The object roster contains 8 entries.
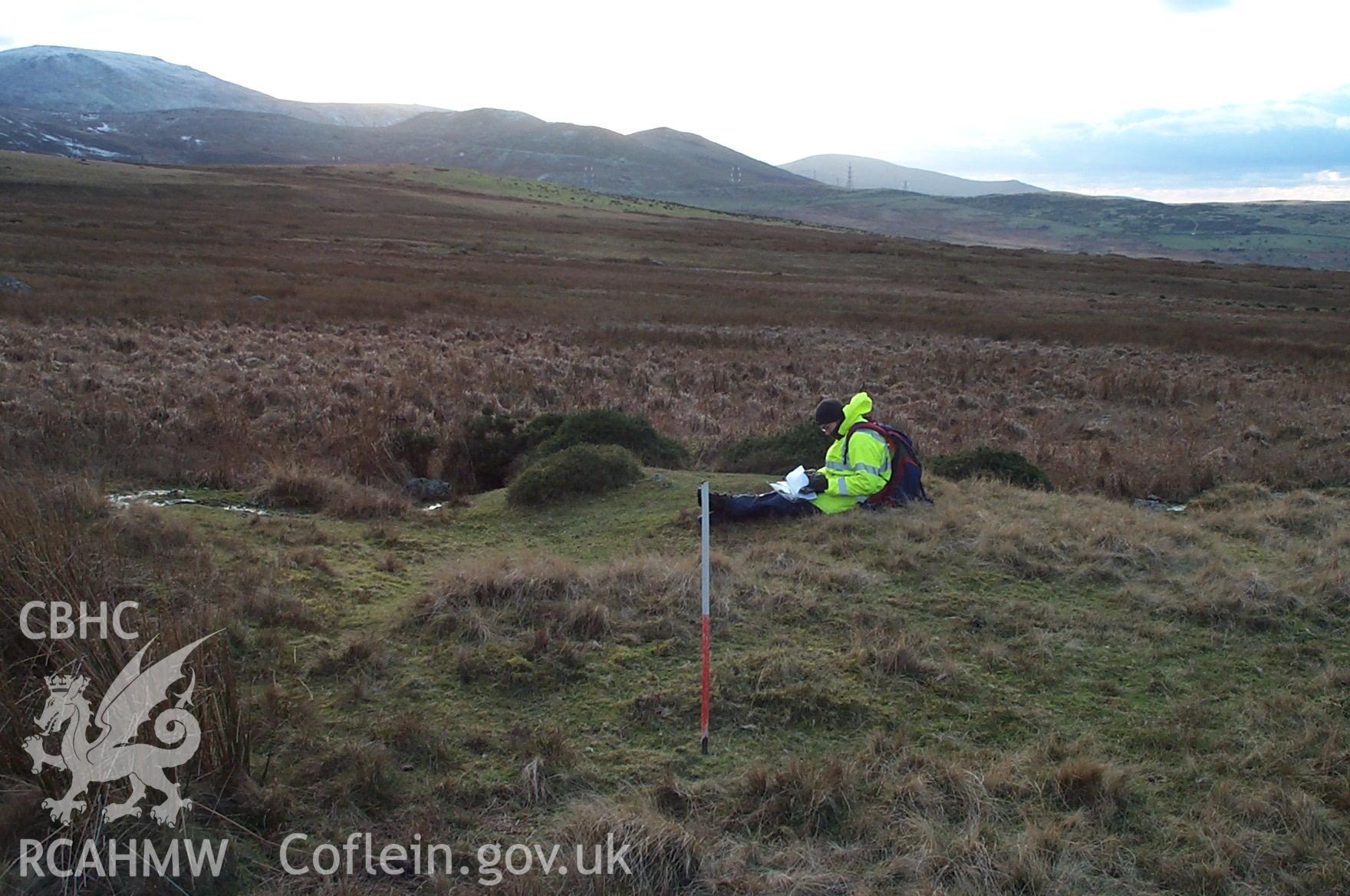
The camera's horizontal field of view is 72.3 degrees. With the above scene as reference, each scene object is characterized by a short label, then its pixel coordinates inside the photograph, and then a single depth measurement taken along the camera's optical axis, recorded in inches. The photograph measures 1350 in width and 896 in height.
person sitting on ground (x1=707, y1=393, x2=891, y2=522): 333.4
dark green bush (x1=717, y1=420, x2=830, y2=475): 439.5
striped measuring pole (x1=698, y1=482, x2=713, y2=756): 186.7
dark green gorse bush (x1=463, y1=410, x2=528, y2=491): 459.5
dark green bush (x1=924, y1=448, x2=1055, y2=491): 430.3
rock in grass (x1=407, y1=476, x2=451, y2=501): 401.7
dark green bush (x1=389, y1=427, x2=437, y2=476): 456.8
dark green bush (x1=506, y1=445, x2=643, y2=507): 367.6
